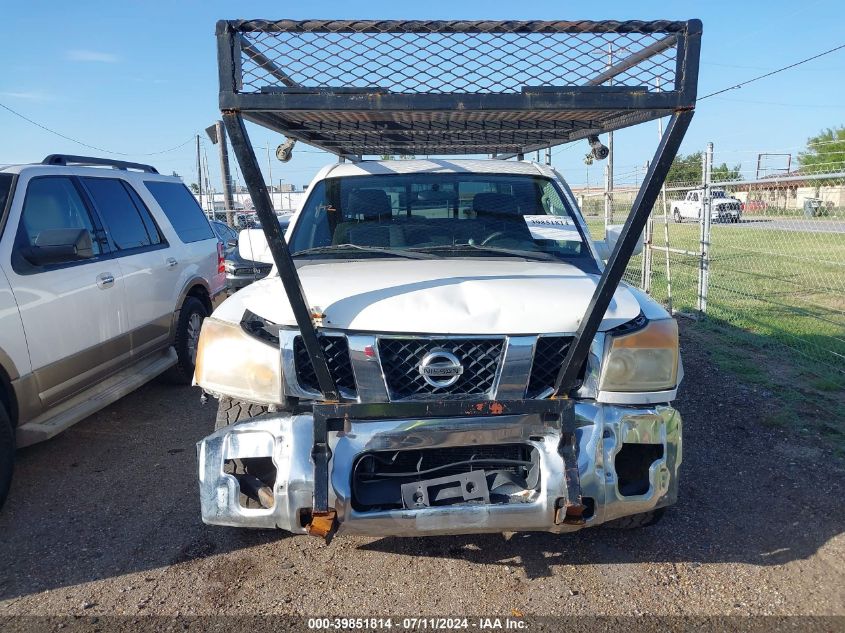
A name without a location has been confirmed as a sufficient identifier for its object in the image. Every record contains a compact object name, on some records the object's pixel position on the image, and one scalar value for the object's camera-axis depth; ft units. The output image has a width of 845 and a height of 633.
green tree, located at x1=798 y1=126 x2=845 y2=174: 56.03
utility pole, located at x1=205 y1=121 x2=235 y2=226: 44.71
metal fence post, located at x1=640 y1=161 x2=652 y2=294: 29.78
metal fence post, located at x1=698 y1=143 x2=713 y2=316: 25.72
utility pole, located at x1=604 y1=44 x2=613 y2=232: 35.42
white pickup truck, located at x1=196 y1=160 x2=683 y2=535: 8.09
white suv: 11.81
